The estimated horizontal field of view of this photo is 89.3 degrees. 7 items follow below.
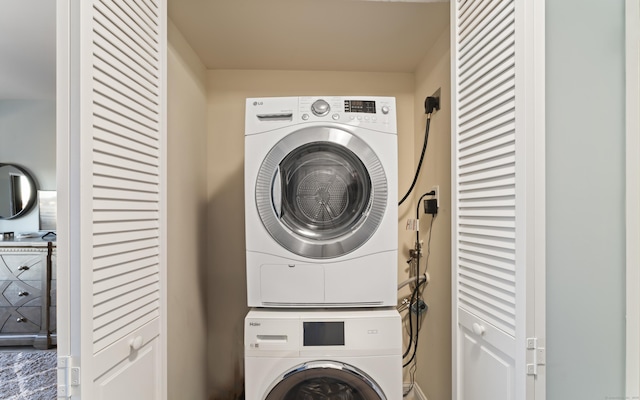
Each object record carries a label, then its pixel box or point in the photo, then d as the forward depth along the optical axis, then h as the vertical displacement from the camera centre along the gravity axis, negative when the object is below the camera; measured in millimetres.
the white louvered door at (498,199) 933 +7
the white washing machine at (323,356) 1388 -668
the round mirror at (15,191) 3488 +100
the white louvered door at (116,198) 856 +8
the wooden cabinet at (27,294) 3045 -887
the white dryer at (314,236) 1466 -83
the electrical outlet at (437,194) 1843 +40
